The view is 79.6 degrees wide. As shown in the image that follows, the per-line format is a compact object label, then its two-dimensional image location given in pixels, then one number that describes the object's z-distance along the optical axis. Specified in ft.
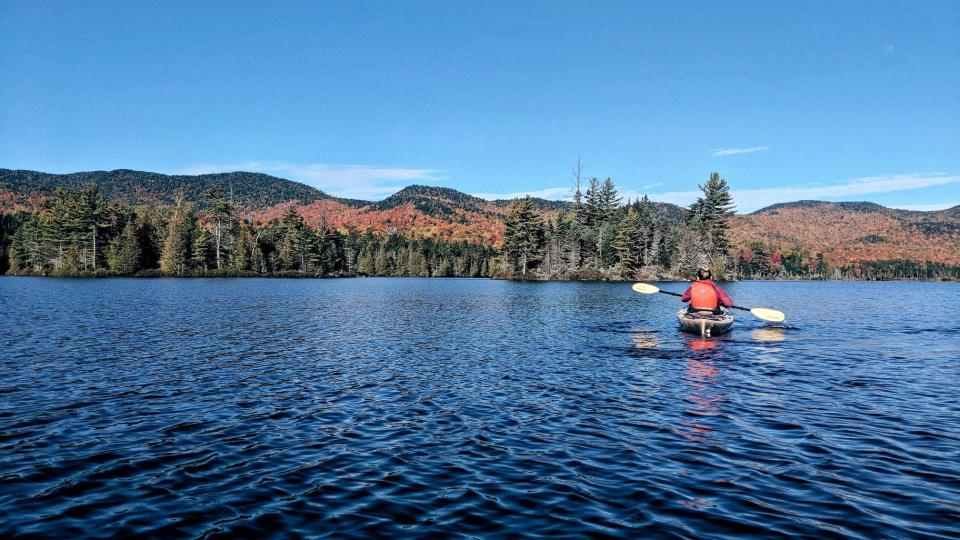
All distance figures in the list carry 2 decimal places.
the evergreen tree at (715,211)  485.56
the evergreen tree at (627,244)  451.53
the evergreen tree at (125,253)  428.15
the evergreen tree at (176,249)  445.37
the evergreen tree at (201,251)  467.93
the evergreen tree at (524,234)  474.08
